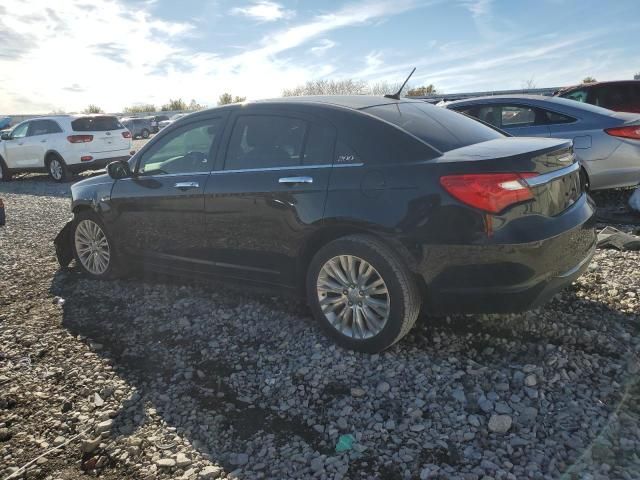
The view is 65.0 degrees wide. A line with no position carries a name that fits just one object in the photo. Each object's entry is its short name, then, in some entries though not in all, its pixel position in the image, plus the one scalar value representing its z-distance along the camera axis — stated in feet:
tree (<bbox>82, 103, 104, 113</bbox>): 179.52
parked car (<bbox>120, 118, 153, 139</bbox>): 127.65
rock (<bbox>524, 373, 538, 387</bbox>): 9.38
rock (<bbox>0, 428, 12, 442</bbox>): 8.96
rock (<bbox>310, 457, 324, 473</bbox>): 7.72
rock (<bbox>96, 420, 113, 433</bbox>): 8.98
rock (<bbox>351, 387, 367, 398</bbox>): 9.57
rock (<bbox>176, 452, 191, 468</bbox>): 8.06
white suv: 44.14
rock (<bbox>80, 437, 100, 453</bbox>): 8.51
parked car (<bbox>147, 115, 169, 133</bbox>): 132.36
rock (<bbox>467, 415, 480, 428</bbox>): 8.48
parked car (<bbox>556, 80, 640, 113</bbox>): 29.01
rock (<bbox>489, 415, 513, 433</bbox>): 8.29
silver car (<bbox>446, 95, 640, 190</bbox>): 20.75
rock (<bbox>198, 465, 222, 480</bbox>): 7.77
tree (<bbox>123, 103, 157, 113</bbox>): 213.11
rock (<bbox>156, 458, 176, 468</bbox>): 8.07
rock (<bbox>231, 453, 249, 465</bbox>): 8.04
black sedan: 9.42
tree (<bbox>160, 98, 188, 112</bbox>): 204.40
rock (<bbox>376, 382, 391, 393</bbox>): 9.63
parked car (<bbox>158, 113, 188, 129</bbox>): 132.47
